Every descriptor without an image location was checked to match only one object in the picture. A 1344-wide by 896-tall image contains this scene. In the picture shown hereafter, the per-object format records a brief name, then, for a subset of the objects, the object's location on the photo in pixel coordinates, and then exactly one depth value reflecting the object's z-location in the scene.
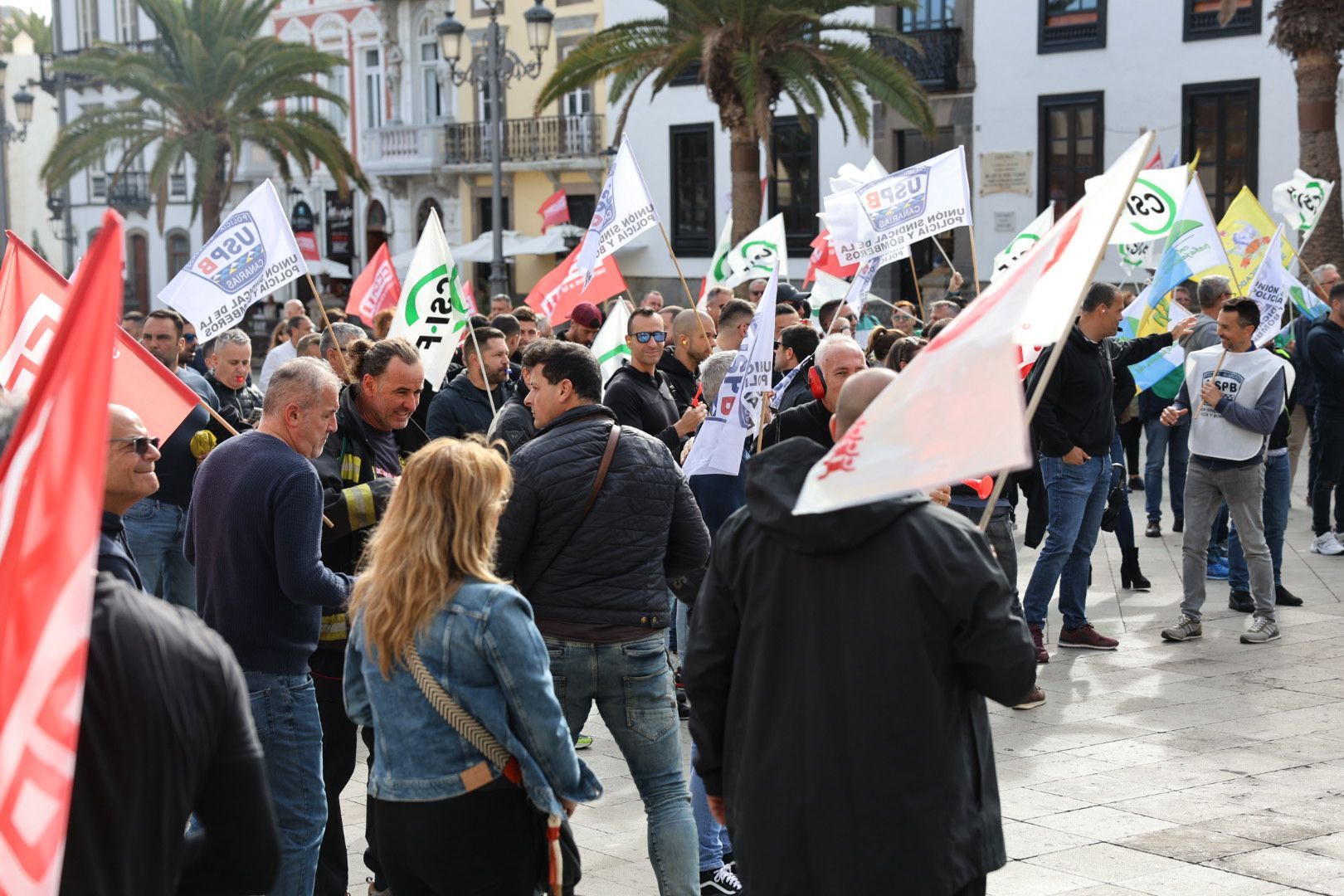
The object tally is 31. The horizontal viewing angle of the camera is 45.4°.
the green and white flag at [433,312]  9.14
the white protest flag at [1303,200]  15.29
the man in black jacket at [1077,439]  8.52
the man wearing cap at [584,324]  11.75
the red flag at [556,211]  22.86
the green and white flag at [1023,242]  12.57
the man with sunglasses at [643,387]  7.43
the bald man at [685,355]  8.59
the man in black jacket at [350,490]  5.18
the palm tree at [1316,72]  20.88
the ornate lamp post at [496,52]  21.91
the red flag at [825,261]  14.34
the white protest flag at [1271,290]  9.88
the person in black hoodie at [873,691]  3.45
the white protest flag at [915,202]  11.73
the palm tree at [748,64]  24.02
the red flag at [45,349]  5.27
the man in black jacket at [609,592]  4.89
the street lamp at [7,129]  31.59
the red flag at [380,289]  13.06
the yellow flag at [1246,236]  12.40
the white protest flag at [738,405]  6.68
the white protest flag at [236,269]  8.19
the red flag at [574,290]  11.13
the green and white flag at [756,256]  14.82
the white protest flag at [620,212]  10.91
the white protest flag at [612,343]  10.13
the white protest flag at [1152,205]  11.27
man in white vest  8.94
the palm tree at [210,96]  33.69
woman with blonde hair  3.83
